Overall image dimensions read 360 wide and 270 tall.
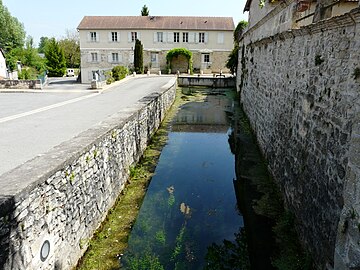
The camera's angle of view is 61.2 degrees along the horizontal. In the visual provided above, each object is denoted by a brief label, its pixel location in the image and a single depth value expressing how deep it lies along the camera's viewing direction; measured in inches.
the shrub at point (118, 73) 1056.3
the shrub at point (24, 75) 1077.7
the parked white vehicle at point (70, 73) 1872.5
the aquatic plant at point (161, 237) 217.5
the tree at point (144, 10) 1983.3
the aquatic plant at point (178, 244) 202.4
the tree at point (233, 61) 1207.6
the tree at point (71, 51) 2224.4
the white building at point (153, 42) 1546.5
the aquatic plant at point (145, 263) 188.5
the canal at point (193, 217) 197.6
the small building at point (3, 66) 1413.1
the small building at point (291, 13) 216.7
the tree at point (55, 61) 1649.9
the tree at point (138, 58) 1382.9
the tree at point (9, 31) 2100.1
